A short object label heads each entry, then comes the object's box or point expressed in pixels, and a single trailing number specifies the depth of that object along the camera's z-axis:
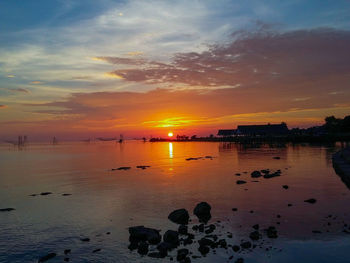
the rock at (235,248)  15.58
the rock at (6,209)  26.87
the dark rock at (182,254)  14.85
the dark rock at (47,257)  15.76
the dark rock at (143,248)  16.08
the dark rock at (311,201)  25.95
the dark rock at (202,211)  22.52
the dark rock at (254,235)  17.22
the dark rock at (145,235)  17.31
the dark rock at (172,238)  16.75
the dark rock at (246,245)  15.89
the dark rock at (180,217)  21.26
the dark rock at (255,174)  42.06
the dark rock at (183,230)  18.60
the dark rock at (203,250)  15.34
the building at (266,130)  173.00
